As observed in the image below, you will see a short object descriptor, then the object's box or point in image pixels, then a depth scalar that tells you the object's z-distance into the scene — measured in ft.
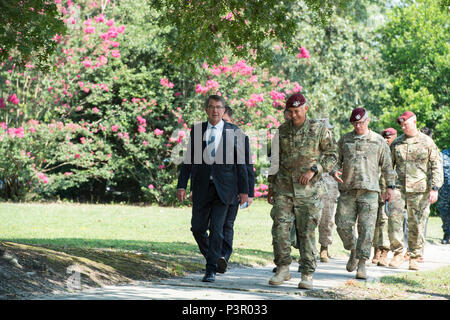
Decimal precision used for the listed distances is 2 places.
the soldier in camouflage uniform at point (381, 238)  66.90
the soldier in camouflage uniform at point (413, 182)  65.92
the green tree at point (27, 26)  53.52
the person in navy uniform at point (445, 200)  91.86
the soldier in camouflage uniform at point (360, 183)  56.29
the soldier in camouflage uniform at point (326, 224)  69.31
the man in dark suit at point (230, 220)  54.90
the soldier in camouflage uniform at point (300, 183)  48.91
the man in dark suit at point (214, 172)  50.67
